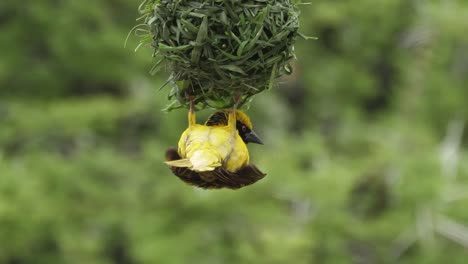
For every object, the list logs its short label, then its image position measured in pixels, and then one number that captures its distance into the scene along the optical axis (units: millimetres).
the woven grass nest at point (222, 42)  5687
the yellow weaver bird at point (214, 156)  5562
